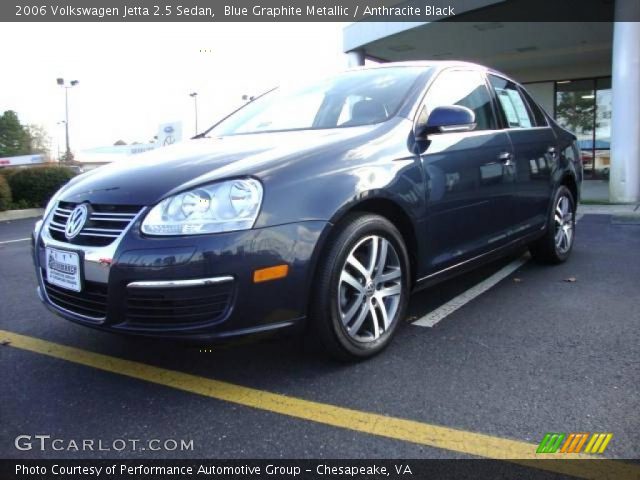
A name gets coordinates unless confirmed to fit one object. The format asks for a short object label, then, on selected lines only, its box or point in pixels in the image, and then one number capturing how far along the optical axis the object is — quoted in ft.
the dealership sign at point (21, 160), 118.68
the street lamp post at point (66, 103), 134.72
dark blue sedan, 7.56
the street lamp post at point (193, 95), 114.03
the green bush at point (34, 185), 43.39
